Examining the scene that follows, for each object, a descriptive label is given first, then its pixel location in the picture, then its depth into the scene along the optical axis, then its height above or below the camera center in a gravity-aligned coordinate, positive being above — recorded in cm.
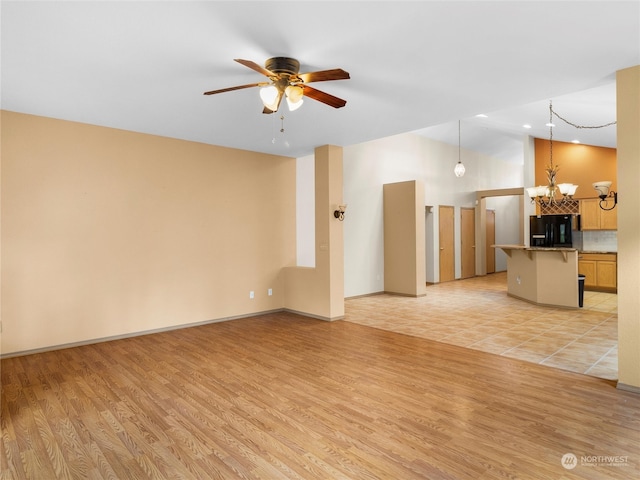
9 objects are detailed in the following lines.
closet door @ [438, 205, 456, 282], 1001 -44
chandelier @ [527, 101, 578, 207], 674 +63
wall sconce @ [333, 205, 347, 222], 610 +24
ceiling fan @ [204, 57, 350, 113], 294 +115
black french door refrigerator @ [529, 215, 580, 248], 842 -15
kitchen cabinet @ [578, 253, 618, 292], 826 -108
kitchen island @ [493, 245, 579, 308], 652 -95
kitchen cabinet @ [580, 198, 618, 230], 839 +12
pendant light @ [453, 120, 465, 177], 860 +128
